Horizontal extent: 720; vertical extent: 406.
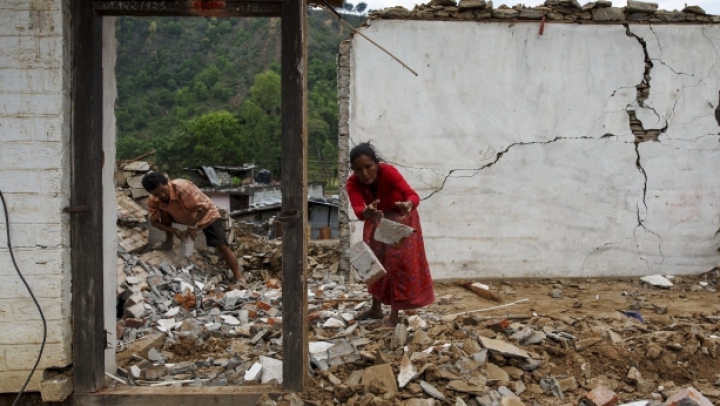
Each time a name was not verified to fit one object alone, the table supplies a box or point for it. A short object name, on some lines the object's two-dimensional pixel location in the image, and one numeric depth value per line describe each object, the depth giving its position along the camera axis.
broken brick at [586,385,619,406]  3.33
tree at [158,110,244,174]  43.69
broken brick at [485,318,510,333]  4.39
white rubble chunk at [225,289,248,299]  6.46
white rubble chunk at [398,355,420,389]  3.51
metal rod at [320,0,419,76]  3.70
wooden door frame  3.26
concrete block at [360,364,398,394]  3.48
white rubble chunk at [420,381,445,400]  3.41
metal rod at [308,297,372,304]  6.15
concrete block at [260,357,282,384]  3.58
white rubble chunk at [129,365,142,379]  3.90
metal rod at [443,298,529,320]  5.35
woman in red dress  4.43
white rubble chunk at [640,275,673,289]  7.54
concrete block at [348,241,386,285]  4.19
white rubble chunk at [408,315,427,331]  4.44
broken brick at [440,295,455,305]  6.47
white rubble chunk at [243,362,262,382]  3.66
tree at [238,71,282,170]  46.44
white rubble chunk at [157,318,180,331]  5.36
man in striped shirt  7.16
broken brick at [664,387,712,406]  3.18
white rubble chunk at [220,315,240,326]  5.43
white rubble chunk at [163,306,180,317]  6.01
